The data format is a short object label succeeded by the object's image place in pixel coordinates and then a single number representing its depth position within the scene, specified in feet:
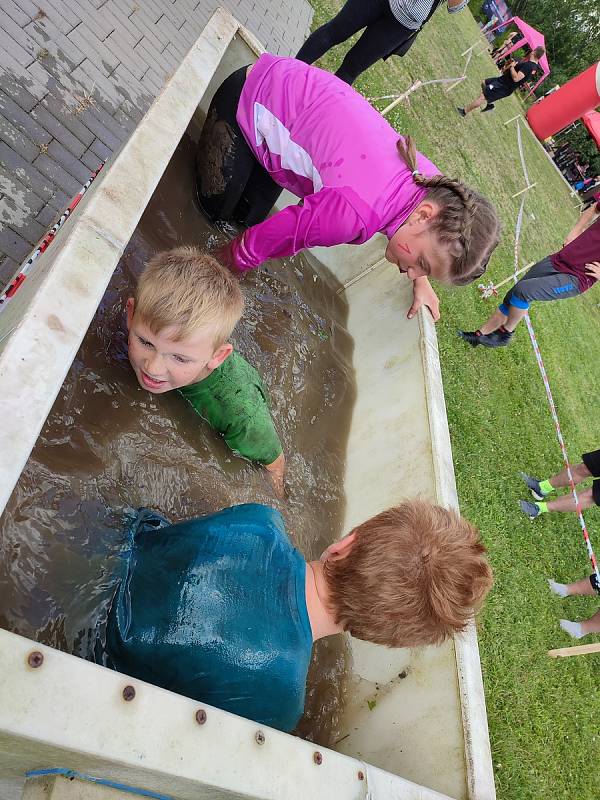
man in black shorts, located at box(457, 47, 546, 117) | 34.71
